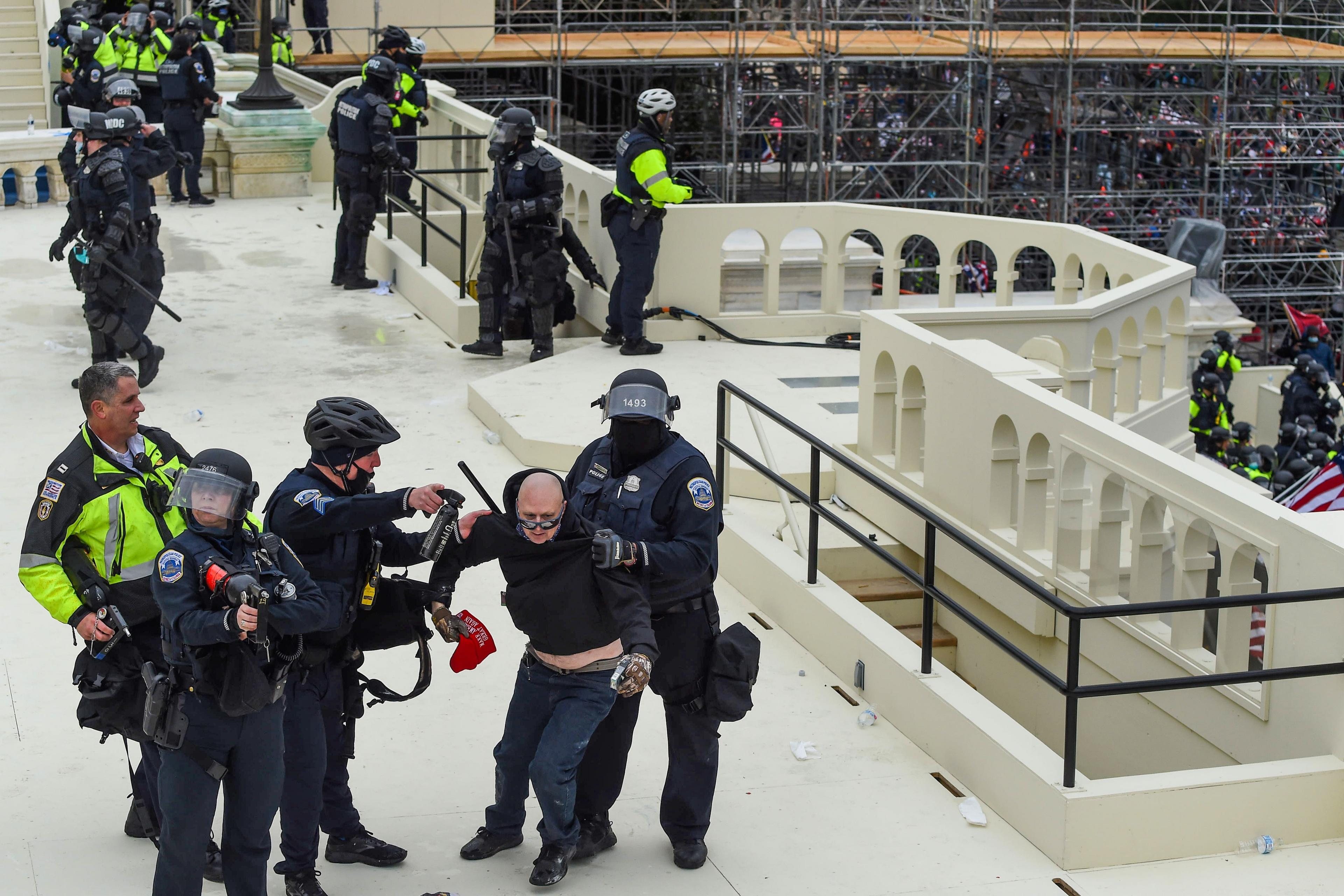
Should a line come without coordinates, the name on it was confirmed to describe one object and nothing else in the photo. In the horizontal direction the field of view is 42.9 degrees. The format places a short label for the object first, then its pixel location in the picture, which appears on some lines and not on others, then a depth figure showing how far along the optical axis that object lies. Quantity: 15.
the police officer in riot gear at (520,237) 12.10
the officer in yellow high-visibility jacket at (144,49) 19.41
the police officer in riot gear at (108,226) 11.22
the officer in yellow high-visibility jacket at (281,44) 25.69
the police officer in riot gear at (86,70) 19.58
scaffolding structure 27.30
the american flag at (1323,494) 12.07
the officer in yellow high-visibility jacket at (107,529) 5.49
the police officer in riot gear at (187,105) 17.61
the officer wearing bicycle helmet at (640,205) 11.84
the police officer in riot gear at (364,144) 14.08
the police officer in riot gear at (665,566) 5.57
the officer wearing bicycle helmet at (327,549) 5.30
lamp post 18.36
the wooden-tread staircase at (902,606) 8.99
